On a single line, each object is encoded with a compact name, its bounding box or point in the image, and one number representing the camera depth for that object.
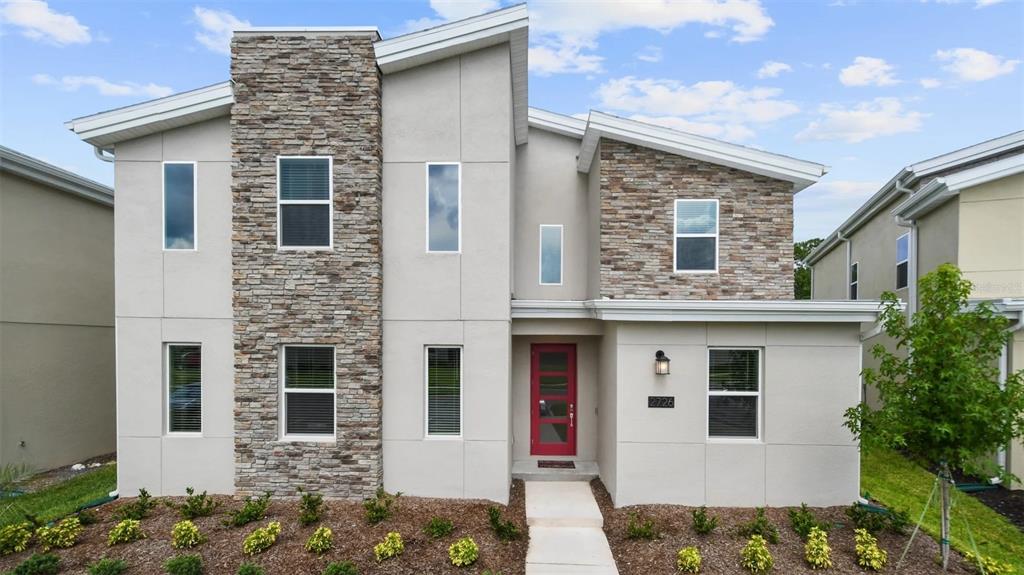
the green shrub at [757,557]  5.73
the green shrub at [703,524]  6.57
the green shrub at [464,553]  5.73
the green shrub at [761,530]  6.43
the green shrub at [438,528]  6.38
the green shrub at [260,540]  5.98
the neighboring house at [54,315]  9.42
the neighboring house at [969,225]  9.09
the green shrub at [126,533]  6.24
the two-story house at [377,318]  7.52
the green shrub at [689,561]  5.71
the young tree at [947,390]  5.53
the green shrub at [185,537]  6.13
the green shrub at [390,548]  5.85
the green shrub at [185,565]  5.46
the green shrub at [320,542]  5.97
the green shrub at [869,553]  5.79
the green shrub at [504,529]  6.48
